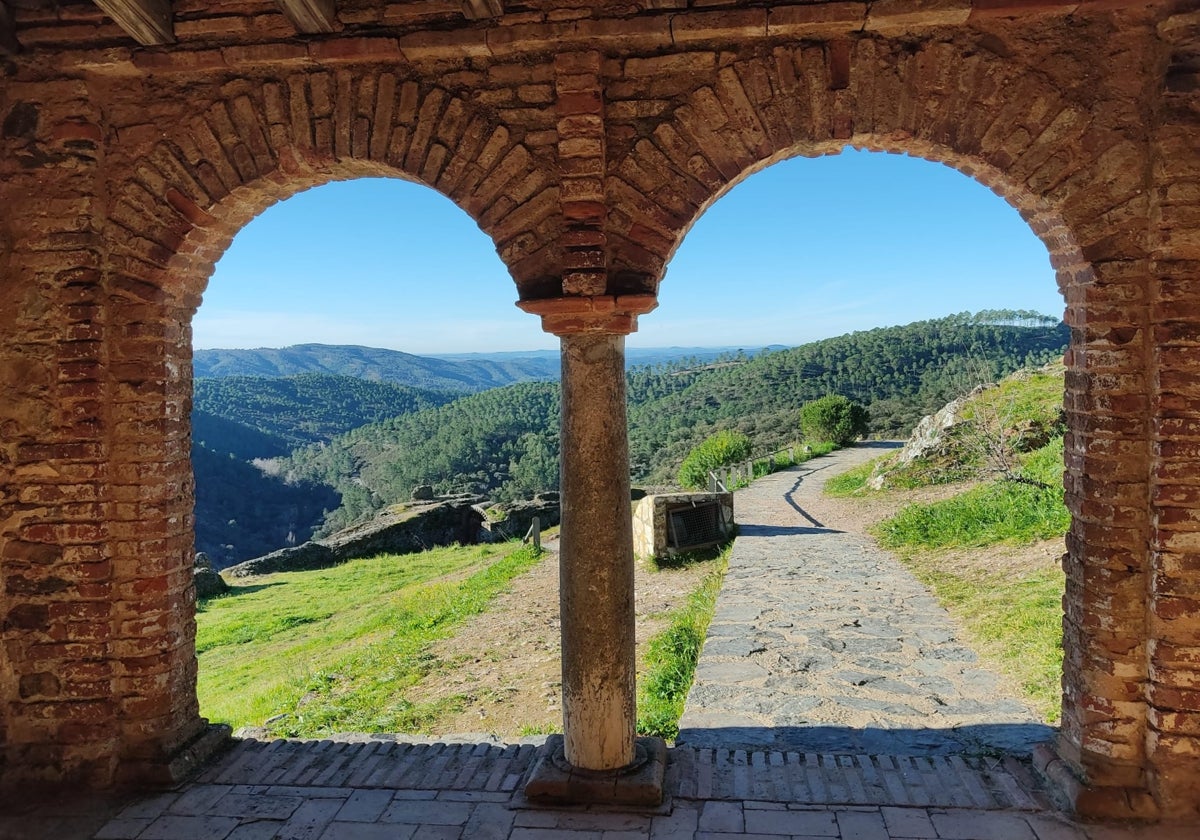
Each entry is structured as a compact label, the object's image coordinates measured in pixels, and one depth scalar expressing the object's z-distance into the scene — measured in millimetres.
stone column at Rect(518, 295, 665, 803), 3594
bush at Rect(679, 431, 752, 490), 21344
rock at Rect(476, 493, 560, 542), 21975
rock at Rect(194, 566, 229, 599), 17328
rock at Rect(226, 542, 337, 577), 21516
